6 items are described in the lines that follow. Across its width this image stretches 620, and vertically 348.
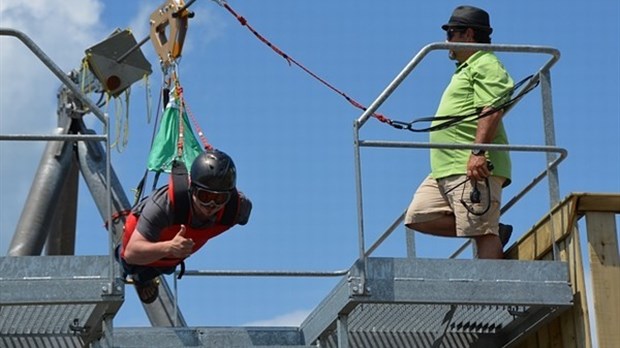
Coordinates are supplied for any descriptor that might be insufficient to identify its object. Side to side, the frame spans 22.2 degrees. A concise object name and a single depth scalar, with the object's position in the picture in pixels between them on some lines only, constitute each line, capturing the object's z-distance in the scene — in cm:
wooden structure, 1101
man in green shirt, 1142
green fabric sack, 1348
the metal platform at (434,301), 1084
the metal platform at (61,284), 1041
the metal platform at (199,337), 1152
